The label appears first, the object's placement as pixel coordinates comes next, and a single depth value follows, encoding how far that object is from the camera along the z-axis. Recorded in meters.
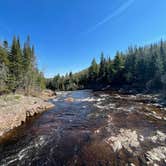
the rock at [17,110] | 12.86
